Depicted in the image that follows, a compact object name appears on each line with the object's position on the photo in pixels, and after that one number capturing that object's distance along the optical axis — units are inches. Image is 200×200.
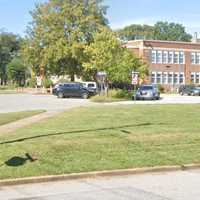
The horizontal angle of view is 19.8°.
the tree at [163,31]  6692.9
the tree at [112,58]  2181.3
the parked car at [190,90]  2827.3
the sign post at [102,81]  2178.9
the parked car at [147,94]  2084.2
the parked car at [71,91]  2247.8
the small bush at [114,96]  1861.1
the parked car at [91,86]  2383.1
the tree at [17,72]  4340.6
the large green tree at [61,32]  3006.9
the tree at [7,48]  5036.9
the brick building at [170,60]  3565.5
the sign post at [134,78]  1479.1
